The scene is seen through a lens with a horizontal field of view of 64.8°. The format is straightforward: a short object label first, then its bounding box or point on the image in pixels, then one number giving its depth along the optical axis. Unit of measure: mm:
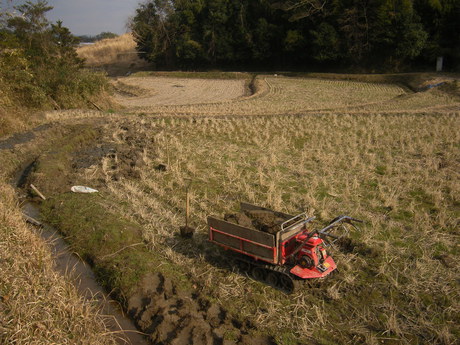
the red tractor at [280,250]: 5285
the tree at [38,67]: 17875
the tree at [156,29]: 52188
